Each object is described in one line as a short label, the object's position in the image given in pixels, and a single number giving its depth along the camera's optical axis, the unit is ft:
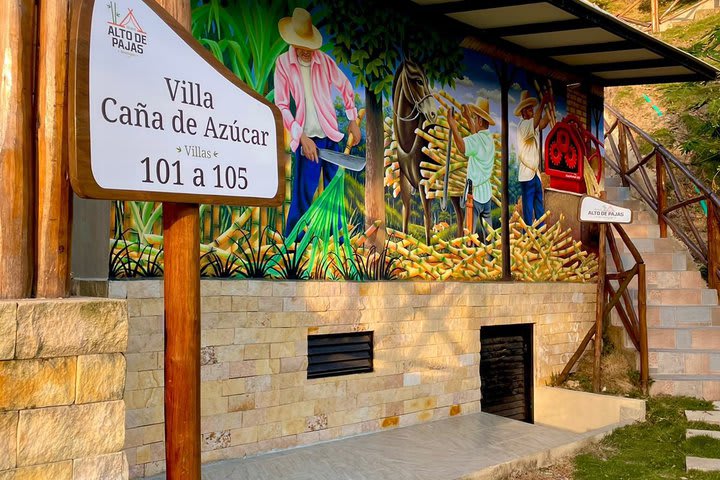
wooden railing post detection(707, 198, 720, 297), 33.50
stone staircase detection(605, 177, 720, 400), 29.32
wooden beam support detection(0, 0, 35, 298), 9.56
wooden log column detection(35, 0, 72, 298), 9.84
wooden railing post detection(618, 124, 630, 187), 40.06
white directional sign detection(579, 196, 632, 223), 27.53
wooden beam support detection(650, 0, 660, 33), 73.26
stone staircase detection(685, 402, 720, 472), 20.65
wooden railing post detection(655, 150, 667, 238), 36.52
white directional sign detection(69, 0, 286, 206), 9.12
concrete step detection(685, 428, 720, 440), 23.74
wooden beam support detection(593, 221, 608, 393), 28.14
